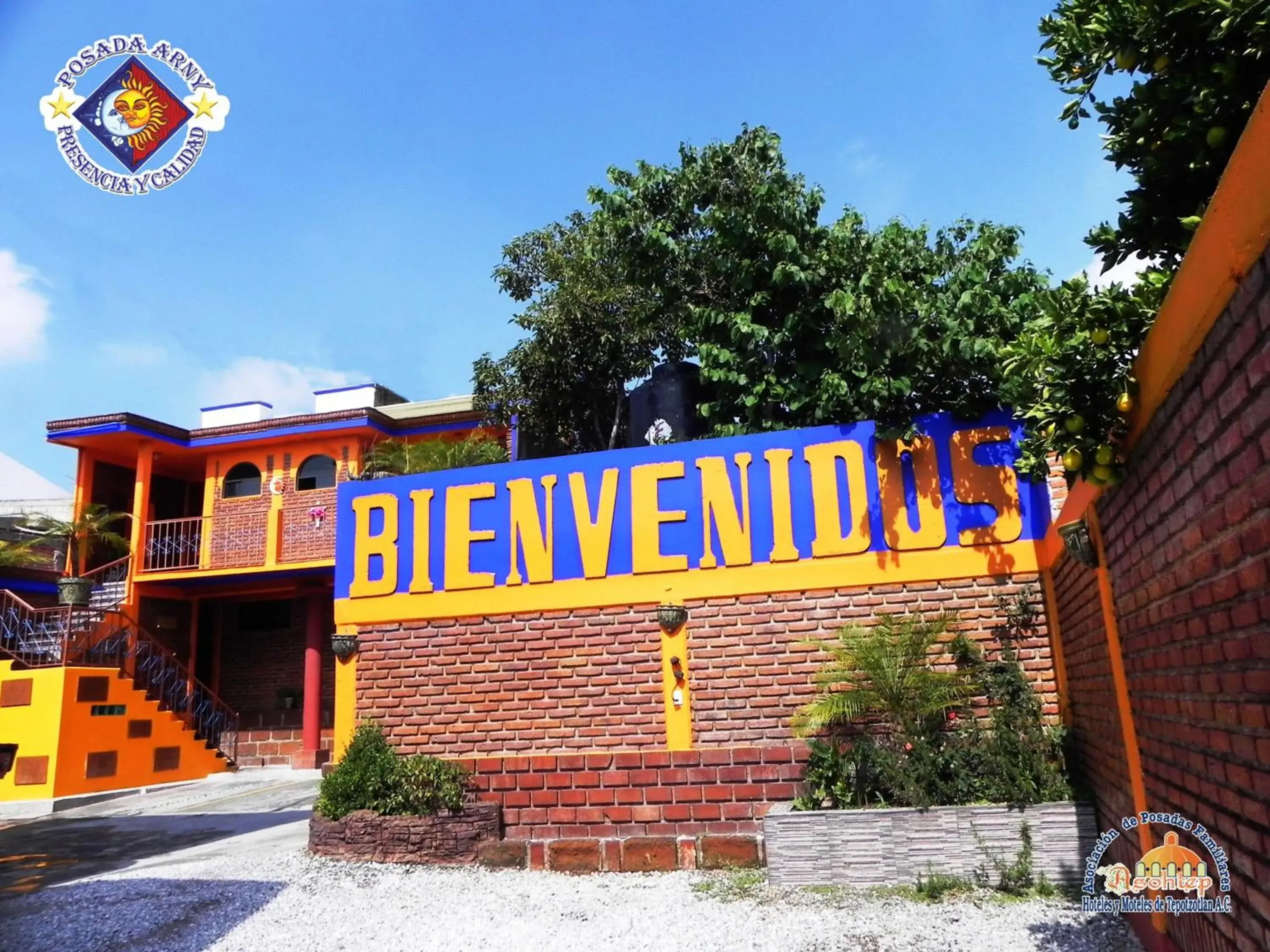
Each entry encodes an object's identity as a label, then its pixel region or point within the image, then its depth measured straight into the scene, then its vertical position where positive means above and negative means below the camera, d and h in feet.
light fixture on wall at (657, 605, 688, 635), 23.91 +2.05
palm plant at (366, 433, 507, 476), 37.45 +10.75
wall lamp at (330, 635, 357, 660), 26.73 +1.94
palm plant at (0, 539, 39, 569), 50.03 +9.45
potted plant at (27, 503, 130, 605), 52.70 +10.85
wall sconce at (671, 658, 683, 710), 23.61 +0.33
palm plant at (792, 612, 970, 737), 20.58 +0.15
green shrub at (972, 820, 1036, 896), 18.04 -3.64
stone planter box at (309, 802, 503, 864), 23.45 -3.16
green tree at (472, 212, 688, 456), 37.88 +14.57
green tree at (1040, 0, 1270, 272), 11.07 +7.50
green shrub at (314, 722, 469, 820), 23.97 -1.86
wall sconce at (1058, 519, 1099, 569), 14.71 +2.13
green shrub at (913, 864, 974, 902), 18.17 -3.92
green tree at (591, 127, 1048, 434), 24.47 +12.24
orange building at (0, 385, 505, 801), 49.75 +8.05
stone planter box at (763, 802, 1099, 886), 18.26 -3.14
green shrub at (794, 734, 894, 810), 20.34 -1.90
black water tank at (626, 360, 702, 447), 32.37 +10.25
